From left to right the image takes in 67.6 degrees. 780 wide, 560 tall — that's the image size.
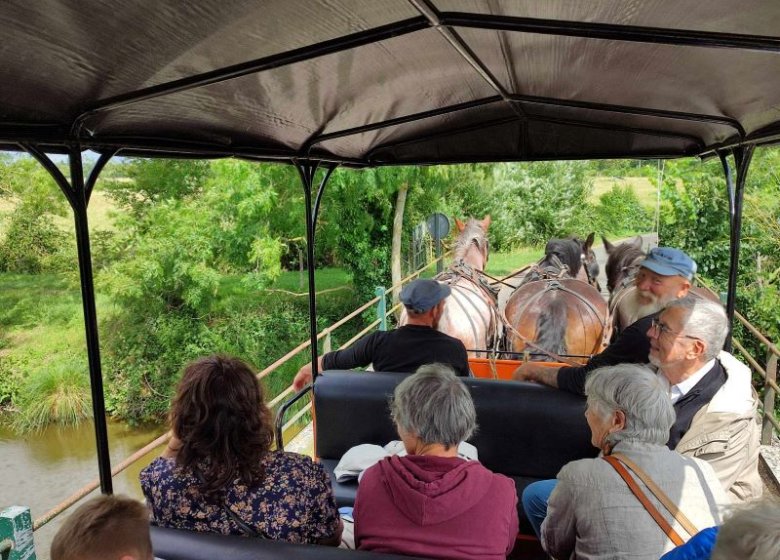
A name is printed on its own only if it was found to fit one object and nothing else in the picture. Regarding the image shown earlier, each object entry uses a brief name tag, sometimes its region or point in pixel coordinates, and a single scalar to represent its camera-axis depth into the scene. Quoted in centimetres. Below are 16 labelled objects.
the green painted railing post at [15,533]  104
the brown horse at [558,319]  439
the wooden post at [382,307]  714
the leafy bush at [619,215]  2291
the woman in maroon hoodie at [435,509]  153
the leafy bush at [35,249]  1705
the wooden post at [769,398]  424
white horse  499
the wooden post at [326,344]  559
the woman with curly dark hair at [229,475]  158
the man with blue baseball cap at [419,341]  304
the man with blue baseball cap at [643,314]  257
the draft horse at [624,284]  395
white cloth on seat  254
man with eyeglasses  202
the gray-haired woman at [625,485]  154
